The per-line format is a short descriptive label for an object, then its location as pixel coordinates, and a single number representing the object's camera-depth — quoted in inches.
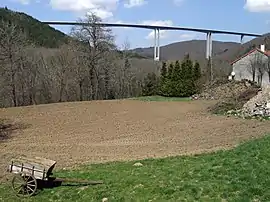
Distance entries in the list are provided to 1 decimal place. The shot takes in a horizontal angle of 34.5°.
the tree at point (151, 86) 2391.4
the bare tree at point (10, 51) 1717.5
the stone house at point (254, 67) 2399.1
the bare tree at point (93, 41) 1961.1
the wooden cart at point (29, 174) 419.2
